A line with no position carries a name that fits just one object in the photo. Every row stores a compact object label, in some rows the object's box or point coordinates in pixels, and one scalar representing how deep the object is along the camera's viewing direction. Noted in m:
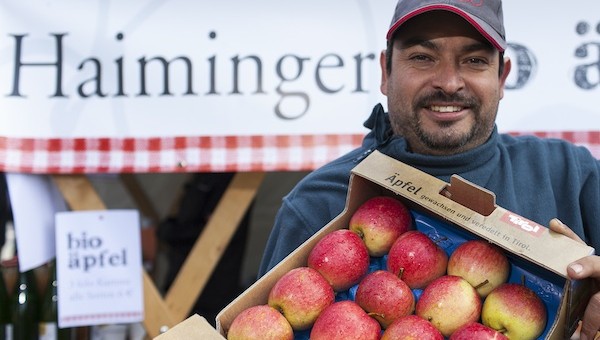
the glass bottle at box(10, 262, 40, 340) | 3.15
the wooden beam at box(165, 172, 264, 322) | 2.99
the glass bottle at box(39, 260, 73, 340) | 3.15
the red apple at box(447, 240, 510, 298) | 1.35
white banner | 2.77
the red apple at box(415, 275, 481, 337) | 1.31
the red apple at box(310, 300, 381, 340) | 1.27
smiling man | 1.64
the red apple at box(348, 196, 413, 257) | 1.47
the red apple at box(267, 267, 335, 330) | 1.36
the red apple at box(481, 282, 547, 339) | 1.27
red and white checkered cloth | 2.81
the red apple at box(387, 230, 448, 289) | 1.40
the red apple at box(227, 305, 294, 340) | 1.30
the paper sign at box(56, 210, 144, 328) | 2.92
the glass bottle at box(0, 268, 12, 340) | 3.23
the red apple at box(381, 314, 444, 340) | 1.25
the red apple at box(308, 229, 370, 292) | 1.42
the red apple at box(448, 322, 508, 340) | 1.22
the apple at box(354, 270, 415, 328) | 1.34
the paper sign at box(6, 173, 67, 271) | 2.85
